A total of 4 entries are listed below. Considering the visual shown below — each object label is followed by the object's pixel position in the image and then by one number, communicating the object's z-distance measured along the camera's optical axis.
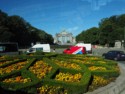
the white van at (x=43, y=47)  13.88
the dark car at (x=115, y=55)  14.23
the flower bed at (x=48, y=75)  3.72
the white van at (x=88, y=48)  19.89
